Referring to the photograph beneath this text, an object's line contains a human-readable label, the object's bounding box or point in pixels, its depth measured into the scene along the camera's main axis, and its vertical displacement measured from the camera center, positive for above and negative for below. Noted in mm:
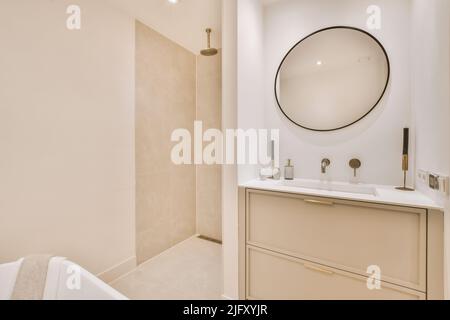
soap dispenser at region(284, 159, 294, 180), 1753 -166
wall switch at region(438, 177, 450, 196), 897 -144
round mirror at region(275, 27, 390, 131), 1549 +599
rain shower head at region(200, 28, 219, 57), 2255 +1126
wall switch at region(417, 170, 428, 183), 1163 -141
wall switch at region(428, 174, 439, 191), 980 -144
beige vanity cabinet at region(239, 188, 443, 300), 1000 -549
